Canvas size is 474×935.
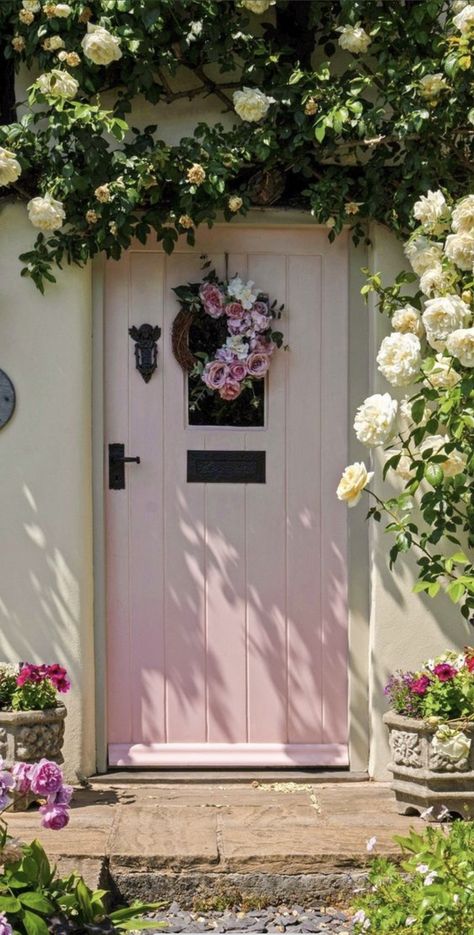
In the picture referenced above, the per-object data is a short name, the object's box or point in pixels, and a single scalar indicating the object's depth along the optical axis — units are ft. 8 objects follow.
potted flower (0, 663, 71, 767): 13.62
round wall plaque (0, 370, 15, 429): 15.03
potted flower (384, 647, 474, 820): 13.21
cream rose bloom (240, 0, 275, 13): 14.05
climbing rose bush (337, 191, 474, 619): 12.76
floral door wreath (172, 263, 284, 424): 15.16
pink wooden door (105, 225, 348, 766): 15.38
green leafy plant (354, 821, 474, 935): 8.78
